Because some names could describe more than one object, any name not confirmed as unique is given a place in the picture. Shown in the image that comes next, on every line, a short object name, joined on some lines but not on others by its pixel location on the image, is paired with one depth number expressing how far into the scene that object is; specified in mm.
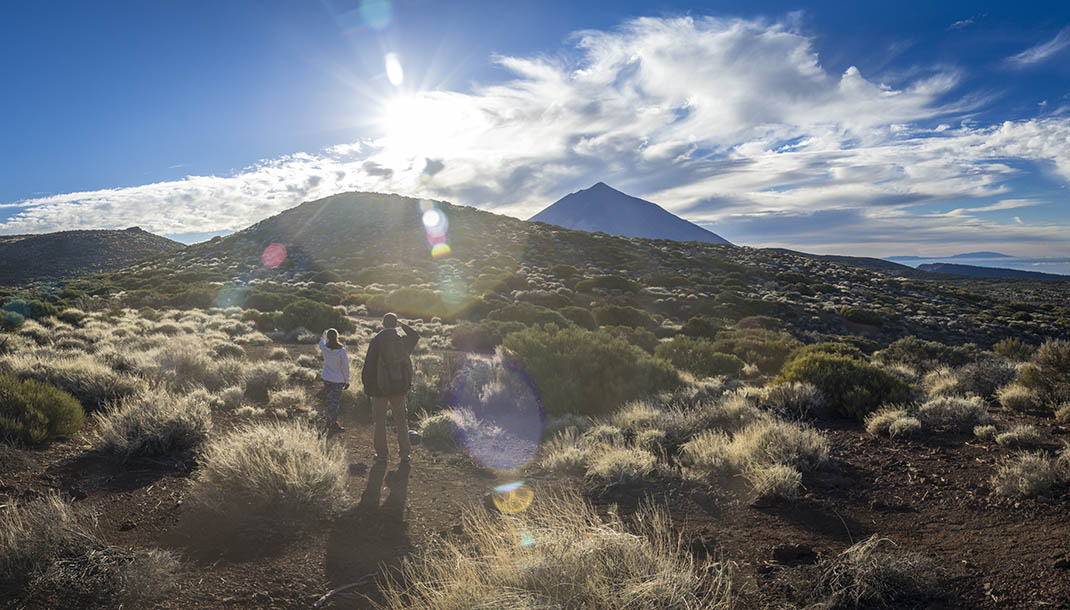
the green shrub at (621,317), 23391
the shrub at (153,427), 6109
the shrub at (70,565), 3359
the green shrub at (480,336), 16000
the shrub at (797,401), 8531
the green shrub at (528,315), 20228
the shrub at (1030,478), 4758
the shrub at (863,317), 28344
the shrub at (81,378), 7934
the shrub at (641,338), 17297
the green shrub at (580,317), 22270
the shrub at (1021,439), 6098
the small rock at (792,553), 4078
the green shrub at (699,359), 12305
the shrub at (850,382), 8344
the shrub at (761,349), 13594
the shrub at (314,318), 19656
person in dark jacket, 6727
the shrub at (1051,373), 7746
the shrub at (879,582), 3312
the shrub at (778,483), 5250
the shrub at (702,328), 21262
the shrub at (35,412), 5934
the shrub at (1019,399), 7840
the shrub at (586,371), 9625
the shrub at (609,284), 33225
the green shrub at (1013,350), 15316
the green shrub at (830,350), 12484
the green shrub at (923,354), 14227
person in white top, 8070
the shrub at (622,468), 5789
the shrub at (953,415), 7004
